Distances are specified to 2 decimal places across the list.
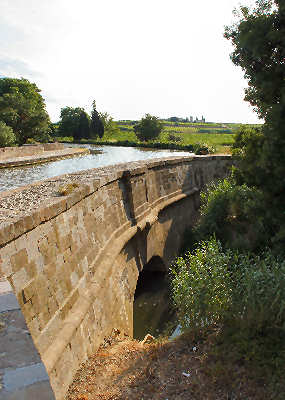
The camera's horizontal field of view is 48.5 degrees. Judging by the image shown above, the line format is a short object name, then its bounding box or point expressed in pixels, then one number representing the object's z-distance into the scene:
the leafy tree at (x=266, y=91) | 5.54
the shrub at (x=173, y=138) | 36.20
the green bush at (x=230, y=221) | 8.26
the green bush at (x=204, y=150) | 15.77
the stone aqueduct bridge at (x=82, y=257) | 3.48
